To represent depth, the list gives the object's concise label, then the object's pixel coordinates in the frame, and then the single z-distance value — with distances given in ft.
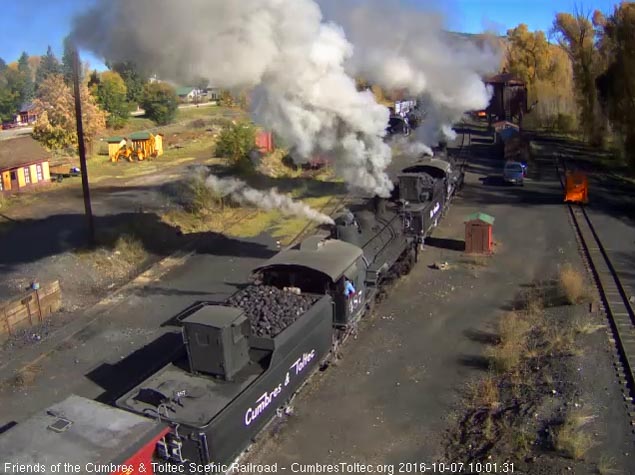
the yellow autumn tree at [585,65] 164.66
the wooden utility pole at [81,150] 71.70
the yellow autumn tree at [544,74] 211.41
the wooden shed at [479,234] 75.46
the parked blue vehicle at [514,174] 117.91
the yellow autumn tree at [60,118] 155.33
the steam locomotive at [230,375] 25.99
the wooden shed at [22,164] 118.21
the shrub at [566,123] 203.82
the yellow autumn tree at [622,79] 118.42
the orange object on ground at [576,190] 102.12
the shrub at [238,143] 121.39
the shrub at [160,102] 236.22
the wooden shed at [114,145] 160.15
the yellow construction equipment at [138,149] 161.27
